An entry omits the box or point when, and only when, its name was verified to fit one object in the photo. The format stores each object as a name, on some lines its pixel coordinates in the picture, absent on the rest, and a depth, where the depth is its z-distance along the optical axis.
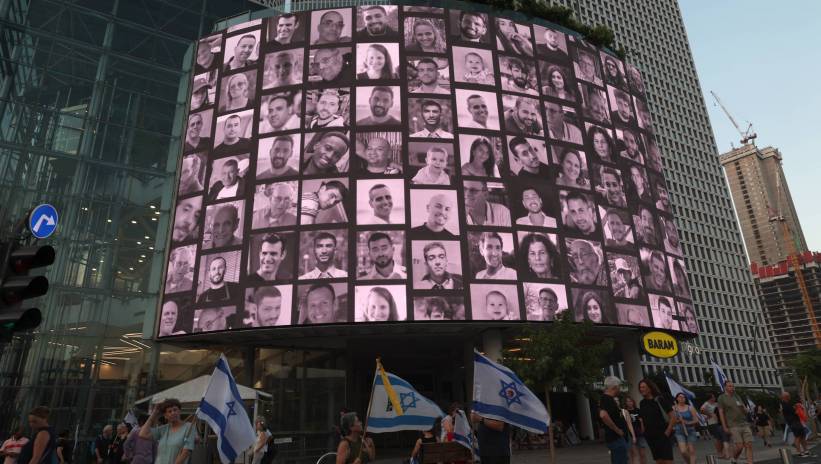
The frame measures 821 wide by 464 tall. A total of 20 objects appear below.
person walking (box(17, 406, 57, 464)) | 8.52
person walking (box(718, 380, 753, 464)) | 14.02
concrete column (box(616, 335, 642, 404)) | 35.47
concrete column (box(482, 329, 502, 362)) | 31.20
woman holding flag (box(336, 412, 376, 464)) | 8.22
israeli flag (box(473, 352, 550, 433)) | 9.81
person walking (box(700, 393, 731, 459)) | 16.20
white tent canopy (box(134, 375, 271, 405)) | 21.23
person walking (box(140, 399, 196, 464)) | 8.30
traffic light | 6.35
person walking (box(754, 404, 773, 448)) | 23.34
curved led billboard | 29.52
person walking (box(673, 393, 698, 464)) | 13.97
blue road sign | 9.55
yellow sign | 33.00
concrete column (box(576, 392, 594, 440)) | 42.81
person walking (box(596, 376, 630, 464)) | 10.34
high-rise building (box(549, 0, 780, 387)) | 104.00
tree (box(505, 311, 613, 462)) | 23.55
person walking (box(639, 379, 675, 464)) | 10.28
